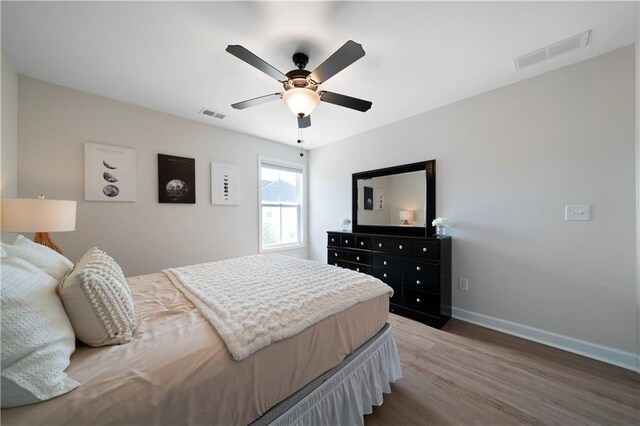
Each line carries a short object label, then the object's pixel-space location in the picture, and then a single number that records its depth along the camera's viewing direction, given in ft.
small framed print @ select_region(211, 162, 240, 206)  10.78
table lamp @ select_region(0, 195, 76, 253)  5.01
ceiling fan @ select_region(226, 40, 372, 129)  4.62
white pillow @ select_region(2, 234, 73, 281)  3.42
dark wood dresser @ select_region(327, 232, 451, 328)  8.16
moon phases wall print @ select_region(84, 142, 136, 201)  7.88
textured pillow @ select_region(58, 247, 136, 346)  2.87
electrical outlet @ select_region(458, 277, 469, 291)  8.62
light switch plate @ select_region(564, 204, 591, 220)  6.47
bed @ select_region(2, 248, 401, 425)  2.22
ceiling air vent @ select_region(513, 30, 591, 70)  5.65
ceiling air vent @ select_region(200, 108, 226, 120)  9.23
